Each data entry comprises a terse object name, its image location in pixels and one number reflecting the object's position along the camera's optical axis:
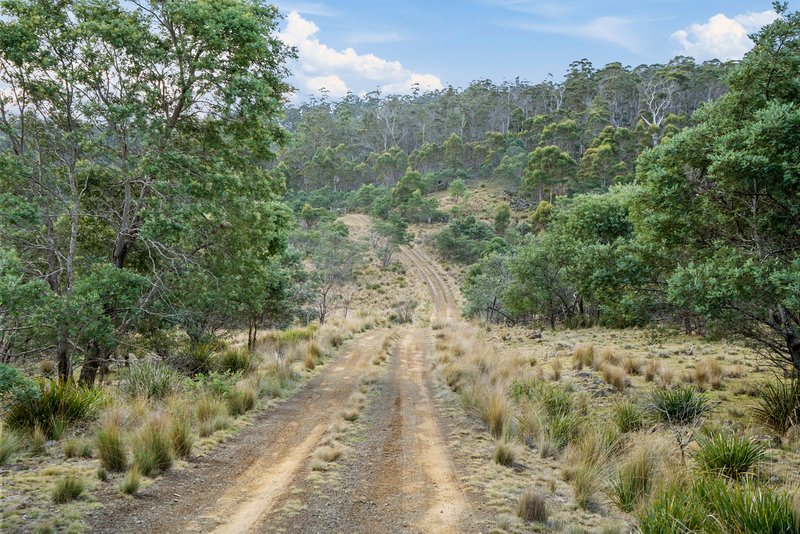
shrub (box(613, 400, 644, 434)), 9.14
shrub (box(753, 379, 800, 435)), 9.18
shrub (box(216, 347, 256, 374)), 14.16
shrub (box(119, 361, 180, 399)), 9.96
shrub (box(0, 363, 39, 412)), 6.62
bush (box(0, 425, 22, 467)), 6.47
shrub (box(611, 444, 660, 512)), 5.98
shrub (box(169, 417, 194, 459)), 7.27
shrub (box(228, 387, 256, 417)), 10.15
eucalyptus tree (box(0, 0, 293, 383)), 10.47
